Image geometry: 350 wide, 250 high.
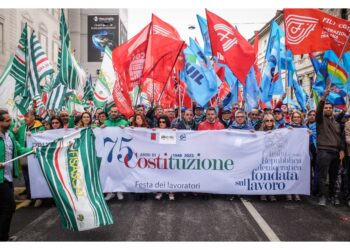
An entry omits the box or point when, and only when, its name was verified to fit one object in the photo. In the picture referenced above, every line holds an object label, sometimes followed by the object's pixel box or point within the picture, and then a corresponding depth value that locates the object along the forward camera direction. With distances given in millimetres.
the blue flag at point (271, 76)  9492
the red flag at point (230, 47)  7594
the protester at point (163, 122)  6680
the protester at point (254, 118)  7864
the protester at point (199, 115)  8297
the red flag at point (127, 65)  7449
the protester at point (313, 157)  6676
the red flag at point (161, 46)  7523
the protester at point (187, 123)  7086
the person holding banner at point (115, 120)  6910
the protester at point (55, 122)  6566
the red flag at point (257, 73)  9934
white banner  6281
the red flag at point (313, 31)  6633
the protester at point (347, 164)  6008
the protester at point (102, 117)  7196
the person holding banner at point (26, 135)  6162
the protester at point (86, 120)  6621
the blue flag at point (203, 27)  9688
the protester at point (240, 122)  6695
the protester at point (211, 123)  6824
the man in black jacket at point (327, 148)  6004
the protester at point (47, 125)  6898
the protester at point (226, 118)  7781
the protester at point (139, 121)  6734
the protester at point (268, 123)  6531
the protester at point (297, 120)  6680
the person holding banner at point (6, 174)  4109
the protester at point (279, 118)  7532
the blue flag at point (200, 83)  8625
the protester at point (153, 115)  8484
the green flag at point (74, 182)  4164
